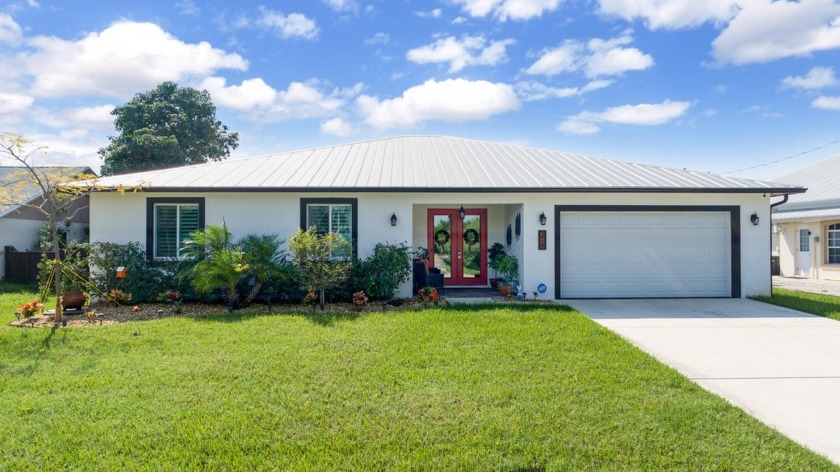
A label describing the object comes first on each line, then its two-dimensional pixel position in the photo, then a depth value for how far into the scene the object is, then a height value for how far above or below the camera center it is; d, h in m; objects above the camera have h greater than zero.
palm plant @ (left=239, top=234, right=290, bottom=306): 8.85 -0.51
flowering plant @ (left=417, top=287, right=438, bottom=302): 9.58 -1.31
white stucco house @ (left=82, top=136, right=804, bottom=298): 10.02 +0.68
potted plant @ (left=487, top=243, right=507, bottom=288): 12.14 -0.45
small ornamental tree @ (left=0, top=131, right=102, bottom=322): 7.74 +1.36
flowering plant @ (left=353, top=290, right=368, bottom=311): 8.81 -1.32
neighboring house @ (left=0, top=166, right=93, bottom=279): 14.58 +0.60
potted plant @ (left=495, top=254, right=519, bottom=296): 10.75 -0.79
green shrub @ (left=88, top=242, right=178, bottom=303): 9.45 -0.80
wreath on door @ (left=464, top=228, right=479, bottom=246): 12.68 +0.08
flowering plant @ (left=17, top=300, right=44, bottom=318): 7.93 -1.32
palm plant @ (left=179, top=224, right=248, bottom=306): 8.47 -0.48
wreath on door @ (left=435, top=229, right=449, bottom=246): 12.59 +0.05
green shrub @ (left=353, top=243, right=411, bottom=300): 9.47 -0.78
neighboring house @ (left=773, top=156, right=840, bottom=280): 16.00 +0.30
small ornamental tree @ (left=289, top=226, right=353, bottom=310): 8.79 -0.50
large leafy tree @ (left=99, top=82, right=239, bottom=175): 23.55 +6.96
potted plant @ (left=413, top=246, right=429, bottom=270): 11.27 -0.46
